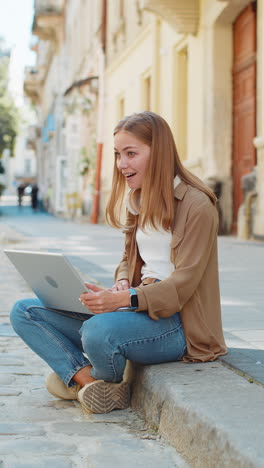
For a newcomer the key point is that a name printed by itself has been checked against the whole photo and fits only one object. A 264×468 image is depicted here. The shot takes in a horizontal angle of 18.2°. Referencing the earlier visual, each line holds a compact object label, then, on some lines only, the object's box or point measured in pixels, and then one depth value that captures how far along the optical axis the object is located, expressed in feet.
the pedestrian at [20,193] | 169.74
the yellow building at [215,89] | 46.57
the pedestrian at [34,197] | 168.55
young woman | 11.70
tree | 154.40
